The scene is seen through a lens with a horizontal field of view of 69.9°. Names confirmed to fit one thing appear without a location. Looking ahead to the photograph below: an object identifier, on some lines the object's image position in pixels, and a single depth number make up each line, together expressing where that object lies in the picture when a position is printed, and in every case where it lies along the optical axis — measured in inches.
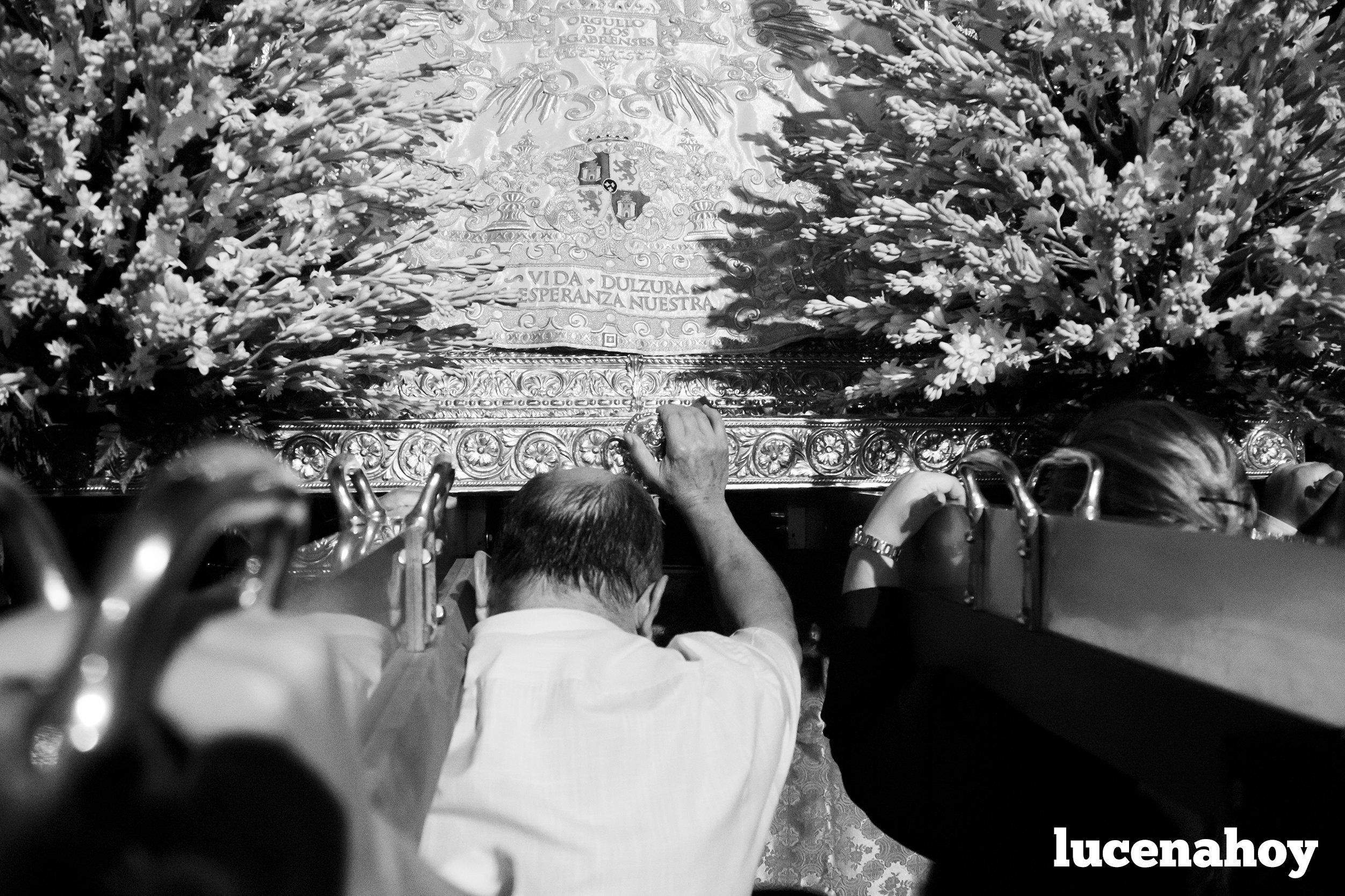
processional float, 49.1
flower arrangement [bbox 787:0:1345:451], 49.1
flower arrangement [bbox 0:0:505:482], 41.9
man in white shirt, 35.0
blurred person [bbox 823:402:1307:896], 42.6
